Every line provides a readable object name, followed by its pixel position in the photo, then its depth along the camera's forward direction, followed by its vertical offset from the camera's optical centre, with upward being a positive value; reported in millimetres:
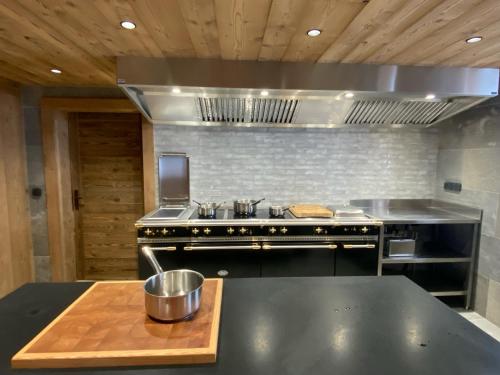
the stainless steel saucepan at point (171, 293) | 1007 -502
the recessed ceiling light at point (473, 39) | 1654 +729
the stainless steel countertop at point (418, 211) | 2662 -498
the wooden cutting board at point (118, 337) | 858 -582
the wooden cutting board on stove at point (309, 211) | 2715 -469
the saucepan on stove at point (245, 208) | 2855 -462
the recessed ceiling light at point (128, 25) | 1512 +716
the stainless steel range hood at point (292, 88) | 2148 +571
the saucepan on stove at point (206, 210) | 2748 -470
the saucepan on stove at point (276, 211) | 2781 -475
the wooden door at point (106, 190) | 3422 -374
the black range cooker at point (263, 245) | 2547 -743
